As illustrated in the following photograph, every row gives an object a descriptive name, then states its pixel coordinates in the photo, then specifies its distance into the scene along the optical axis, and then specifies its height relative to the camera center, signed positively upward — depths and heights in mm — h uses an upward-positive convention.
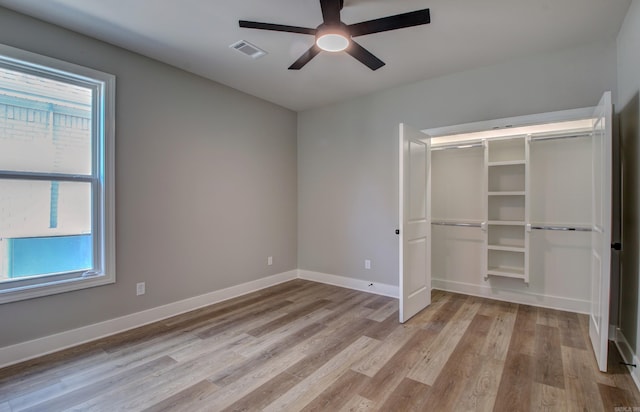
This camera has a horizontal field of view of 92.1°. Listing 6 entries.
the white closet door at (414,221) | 3295 -180
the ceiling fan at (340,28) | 1987 +1246
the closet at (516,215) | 3615 -110
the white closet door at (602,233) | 2270 -206
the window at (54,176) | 2518 +253
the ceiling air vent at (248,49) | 3016 +1582
